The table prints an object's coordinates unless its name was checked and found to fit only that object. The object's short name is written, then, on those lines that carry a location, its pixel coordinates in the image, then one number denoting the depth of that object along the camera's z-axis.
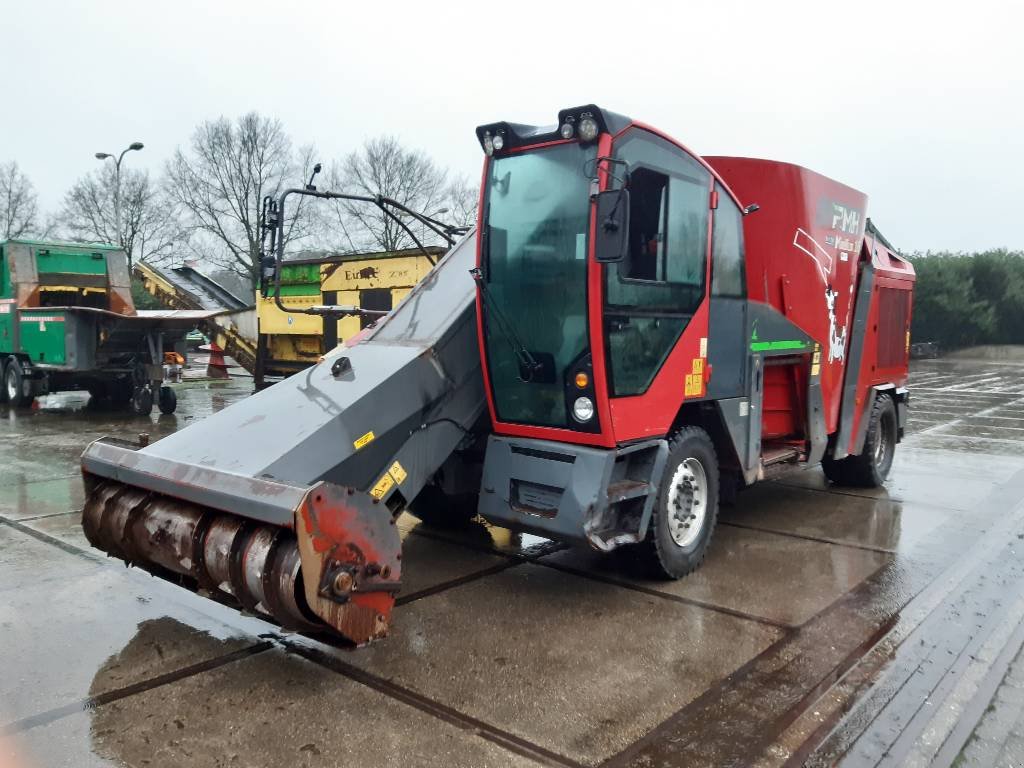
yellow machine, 14.45
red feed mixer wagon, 3.60
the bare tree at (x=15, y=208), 40.84
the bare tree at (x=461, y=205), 41.03
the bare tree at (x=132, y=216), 39.06
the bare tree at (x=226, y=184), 39.12
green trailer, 12.77
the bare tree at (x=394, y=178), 41.19
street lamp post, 24.95
